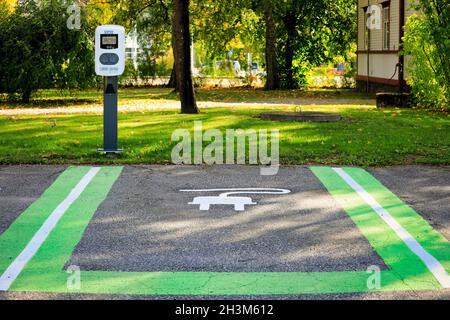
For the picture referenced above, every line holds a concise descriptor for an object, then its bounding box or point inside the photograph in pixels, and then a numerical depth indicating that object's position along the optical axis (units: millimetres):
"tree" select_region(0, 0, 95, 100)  24125
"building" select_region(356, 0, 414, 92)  27578
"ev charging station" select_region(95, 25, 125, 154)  10891
